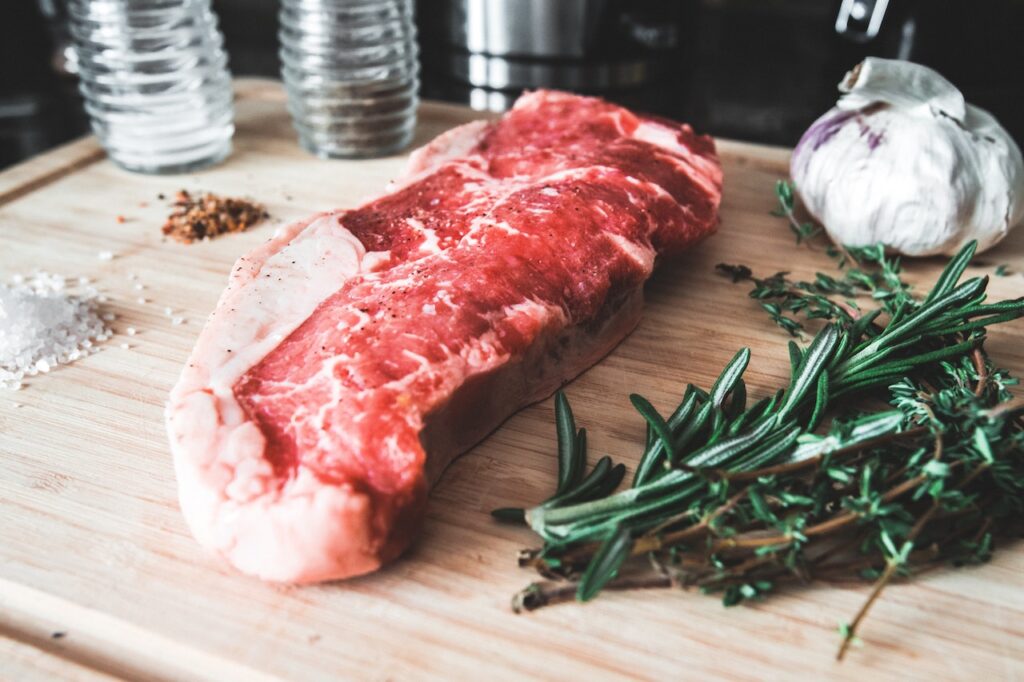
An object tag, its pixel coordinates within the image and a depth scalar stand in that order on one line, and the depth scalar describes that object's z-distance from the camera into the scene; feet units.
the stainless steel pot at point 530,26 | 1.34
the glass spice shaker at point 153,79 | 1.27
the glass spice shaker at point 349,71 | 1.30
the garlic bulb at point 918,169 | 1.07
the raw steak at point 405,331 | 0.81
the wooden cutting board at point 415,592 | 0.78
